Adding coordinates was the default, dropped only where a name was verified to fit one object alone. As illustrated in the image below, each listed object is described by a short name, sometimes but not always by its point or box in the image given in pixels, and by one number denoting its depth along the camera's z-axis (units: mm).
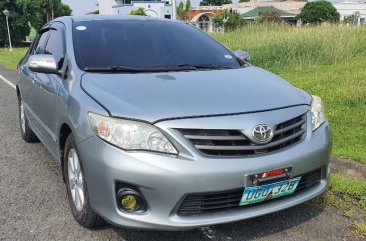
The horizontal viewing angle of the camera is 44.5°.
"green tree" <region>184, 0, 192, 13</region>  60144
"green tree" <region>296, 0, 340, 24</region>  63219
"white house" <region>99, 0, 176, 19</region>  61531
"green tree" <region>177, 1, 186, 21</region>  58997
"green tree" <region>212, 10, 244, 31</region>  58312
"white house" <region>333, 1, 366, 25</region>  76625
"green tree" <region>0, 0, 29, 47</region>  52719
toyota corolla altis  2658
